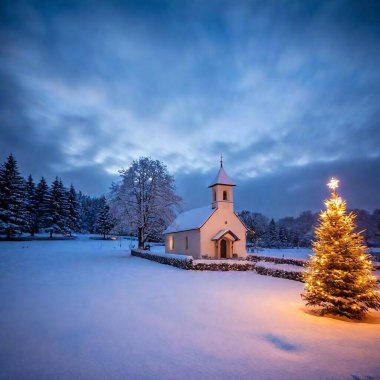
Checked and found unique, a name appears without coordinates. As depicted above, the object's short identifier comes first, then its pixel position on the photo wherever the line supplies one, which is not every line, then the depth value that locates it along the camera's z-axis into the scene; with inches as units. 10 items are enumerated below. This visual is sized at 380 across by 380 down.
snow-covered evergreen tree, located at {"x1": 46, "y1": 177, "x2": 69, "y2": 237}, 2399.0
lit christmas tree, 375.9
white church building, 1122.0
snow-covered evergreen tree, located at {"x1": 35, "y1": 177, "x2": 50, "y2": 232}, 2410.2
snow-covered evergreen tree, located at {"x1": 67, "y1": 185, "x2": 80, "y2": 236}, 2600.9
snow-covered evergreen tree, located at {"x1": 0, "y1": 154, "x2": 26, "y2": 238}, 1931.6
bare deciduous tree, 1343.5
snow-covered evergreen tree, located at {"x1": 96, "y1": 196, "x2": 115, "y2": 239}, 2920.8
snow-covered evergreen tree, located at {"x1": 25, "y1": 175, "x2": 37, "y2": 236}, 2322.6
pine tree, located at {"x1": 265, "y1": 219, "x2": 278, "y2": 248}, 3150.8
